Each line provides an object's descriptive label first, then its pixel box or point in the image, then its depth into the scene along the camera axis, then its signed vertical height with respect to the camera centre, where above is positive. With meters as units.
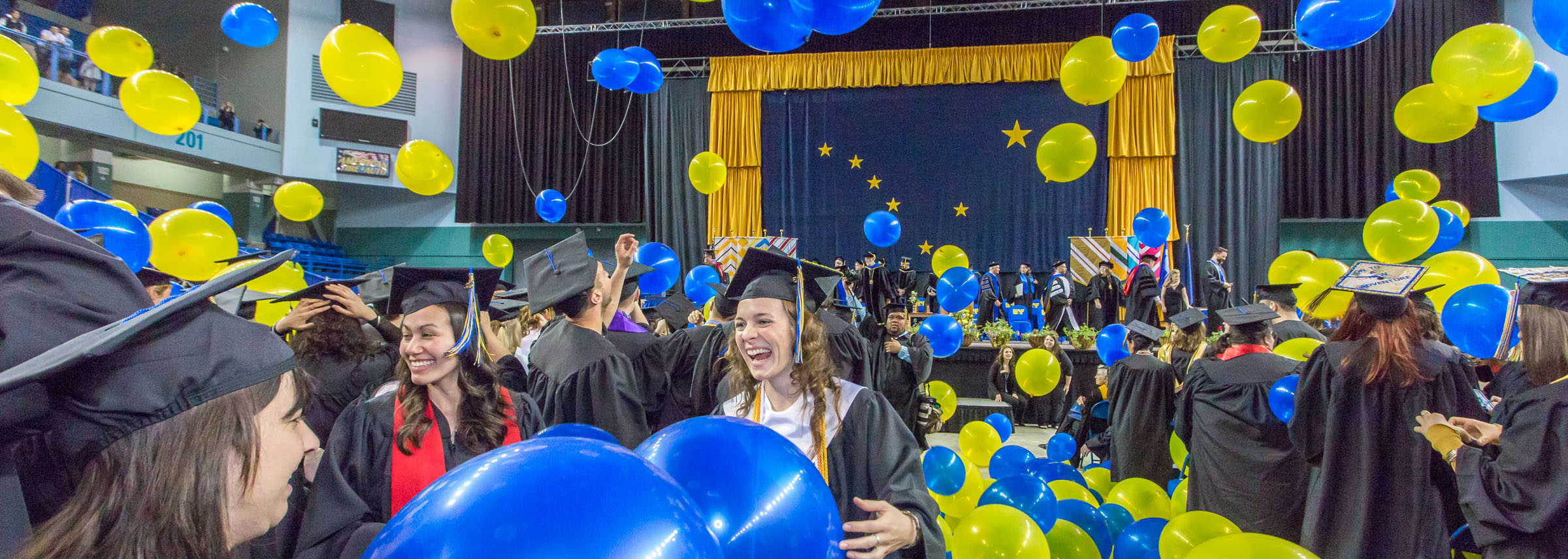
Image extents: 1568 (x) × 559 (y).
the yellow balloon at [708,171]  9.71 +1.55
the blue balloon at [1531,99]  4.25 +1.13
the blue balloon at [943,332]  6.38 -0.33
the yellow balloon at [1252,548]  1.99 -0.67
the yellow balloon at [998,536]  2.46 -0.80
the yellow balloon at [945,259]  9.48 +0.44
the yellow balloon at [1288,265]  5.00 +0.20
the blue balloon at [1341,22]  4.13 +1.53
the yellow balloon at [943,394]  6.78 -0.91
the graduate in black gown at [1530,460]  1.97 -0.44
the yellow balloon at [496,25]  4.95 +1.77
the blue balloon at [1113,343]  6.41 -0.42
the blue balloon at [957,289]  7.74 +0.04
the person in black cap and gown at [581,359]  2.55 -0.23
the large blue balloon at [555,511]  0.77 -0.23
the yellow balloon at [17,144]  3.85 +0.75
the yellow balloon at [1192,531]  2.56 -0.81
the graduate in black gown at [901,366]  5.26 -0.50
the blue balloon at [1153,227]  8.96 +0.80
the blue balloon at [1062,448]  5.32 -1.09
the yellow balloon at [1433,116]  4.82 +1.16
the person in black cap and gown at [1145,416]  4.61 -0.74
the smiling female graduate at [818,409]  1.57 -0.27
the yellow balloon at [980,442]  4.82 -0.95
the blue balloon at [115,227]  4.11 +0.35
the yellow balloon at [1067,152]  7.00 +1.33
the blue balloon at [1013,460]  4.19 -0.93
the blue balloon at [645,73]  8.34 +2.43
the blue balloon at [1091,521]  3.22 -0.98
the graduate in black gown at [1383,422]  2.71 -0.47
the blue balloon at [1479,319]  2.93 -0.09
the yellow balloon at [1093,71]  6.03 +1.80
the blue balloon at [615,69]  8.02 +2.36
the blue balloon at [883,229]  9.66 +0.82
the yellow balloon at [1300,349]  3.73 -0.26
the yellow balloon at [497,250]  10.82 +0.58
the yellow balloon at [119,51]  6.19 +1.96
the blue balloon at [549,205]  10.70 +1.23
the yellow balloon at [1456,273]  4.14 +0.13
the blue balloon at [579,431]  1.59 -0.30
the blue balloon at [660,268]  6.37 +0.20
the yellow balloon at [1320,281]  4.48 +0.09
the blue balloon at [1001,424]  5.95 -1.03
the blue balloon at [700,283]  7.33 +0.09
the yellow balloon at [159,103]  5.40 +1.34
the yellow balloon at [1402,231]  4.61 +0.40
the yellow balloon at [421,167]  7.41 +1.21
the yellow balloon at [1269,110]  5.20 +1.28
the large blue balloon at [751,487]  1.15 -0.30
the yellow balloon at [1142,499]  3.58 -0.97
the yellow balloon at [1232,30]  6.05 +2.12
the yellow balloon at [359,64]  5.18 +1.56
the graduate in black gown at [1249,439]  3.56 -0.69
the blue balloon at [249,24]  6.39 +2.25
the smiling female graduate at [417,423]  1.57 -0.33
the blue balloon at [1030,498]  3.23 -0.89
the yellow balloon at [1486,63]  3.75 +1.18
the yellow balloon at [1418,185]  6.51 +0.97
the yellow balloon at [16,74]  4.27 +1.22
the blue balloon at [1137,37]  6.58 +2.25
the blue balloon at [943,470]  3.70 -0.86
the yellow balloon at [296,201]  7.92 +0.93
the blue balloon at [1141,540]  2.81 -0.93
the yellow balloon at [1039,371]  6.02 -0.61
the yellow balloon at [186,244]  4.61 +0.27
